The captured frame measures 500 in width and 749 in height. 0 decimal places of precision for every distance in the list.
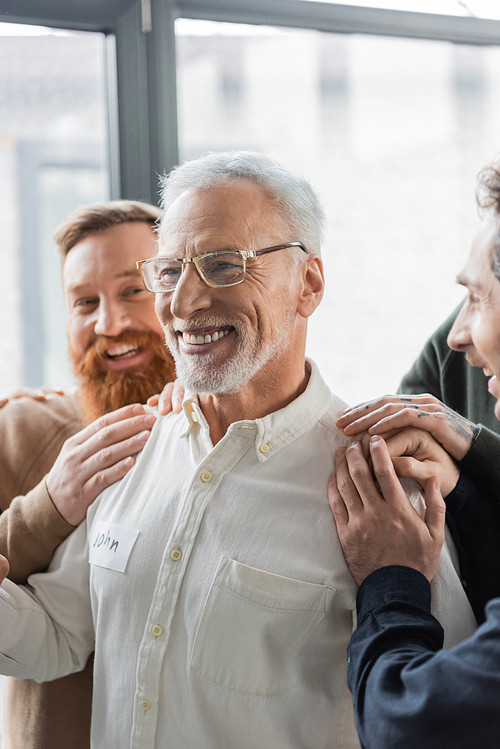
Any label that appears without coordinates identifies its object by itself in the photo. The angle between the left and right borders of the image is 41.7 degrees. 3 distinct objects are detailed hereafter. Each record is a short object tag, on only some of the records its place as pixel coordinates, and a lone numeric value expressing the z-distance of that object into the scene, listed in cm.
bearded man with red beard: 171
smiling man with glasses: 133
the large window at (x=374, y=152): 254
